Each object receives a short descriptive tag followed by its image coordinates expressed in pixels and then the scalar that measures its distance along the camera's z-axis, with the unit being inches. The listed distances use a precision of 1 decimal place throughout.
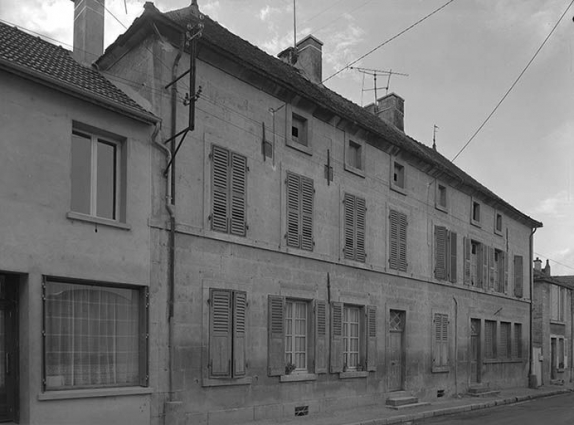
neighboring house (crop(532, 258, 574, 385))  1151.0
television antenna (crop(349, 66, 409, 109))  951.3
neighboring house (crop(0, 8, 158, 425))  359.9
